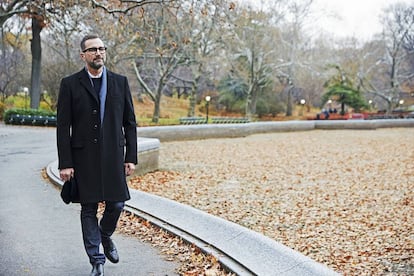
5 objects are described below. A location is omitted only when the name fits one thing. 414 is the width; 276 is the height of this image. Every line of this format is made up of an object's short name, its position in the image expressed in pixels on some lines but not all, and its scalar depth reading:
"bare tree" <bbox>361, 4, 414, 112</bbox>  45.84
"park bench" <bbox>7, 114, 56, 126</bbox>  26.02
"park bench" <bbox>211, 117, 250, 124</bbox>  34.63
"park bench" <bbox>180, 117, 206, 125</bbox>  32.51
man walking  3.97
